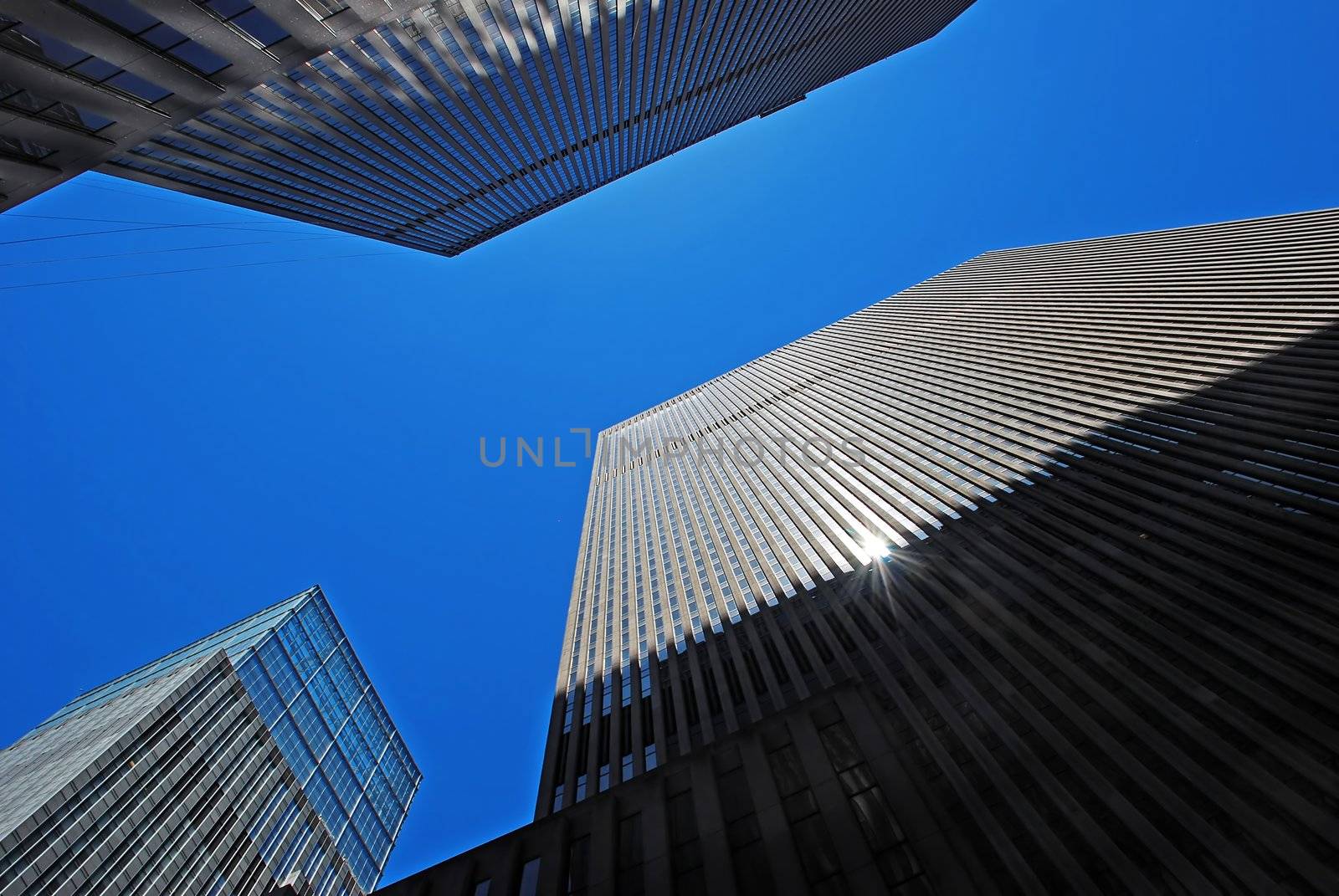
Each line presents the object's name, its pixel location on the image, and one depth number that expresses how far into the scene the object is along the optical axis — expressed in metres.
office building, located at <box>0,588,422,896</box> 67.81
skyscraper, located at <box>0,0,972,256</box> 20.17
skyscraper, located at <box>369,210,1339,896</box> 21.12
